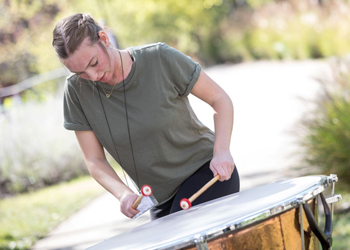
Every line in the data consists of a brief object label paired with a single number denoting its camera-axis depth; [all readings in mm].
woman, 4901
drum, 4383
